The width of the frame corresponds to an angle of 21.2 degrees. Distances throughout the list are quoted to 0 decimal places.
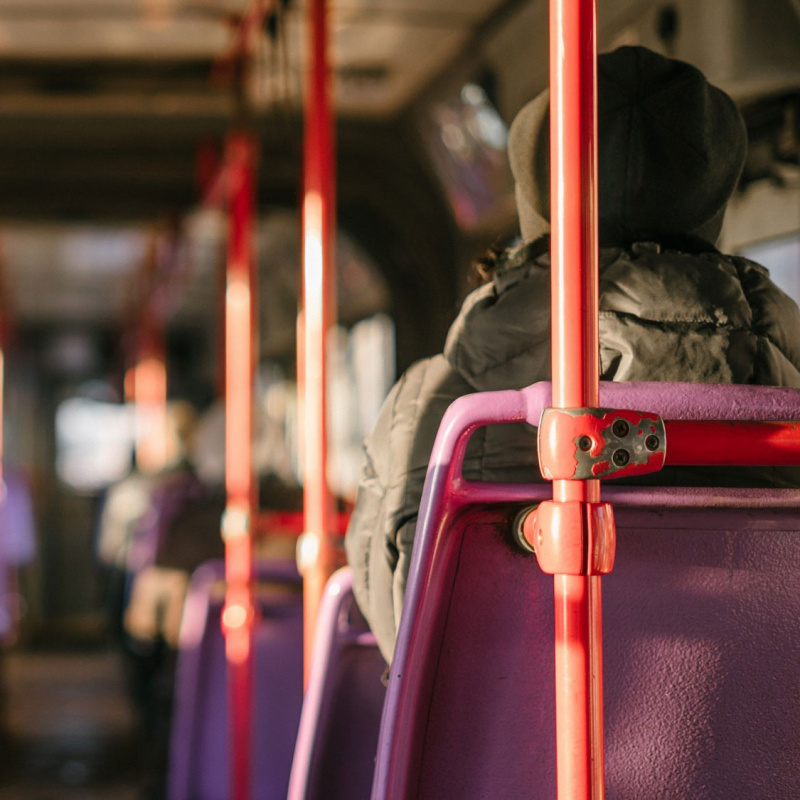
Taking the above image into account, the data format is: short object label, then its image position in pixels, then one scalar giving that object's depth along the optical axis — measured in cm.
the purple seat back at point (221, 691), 369
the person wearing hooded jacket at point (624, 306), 177
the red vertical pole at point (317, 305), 277
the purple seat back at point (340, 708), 224
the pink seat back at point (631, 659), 170
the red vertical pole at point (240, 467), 336
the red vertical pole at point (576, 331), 158
